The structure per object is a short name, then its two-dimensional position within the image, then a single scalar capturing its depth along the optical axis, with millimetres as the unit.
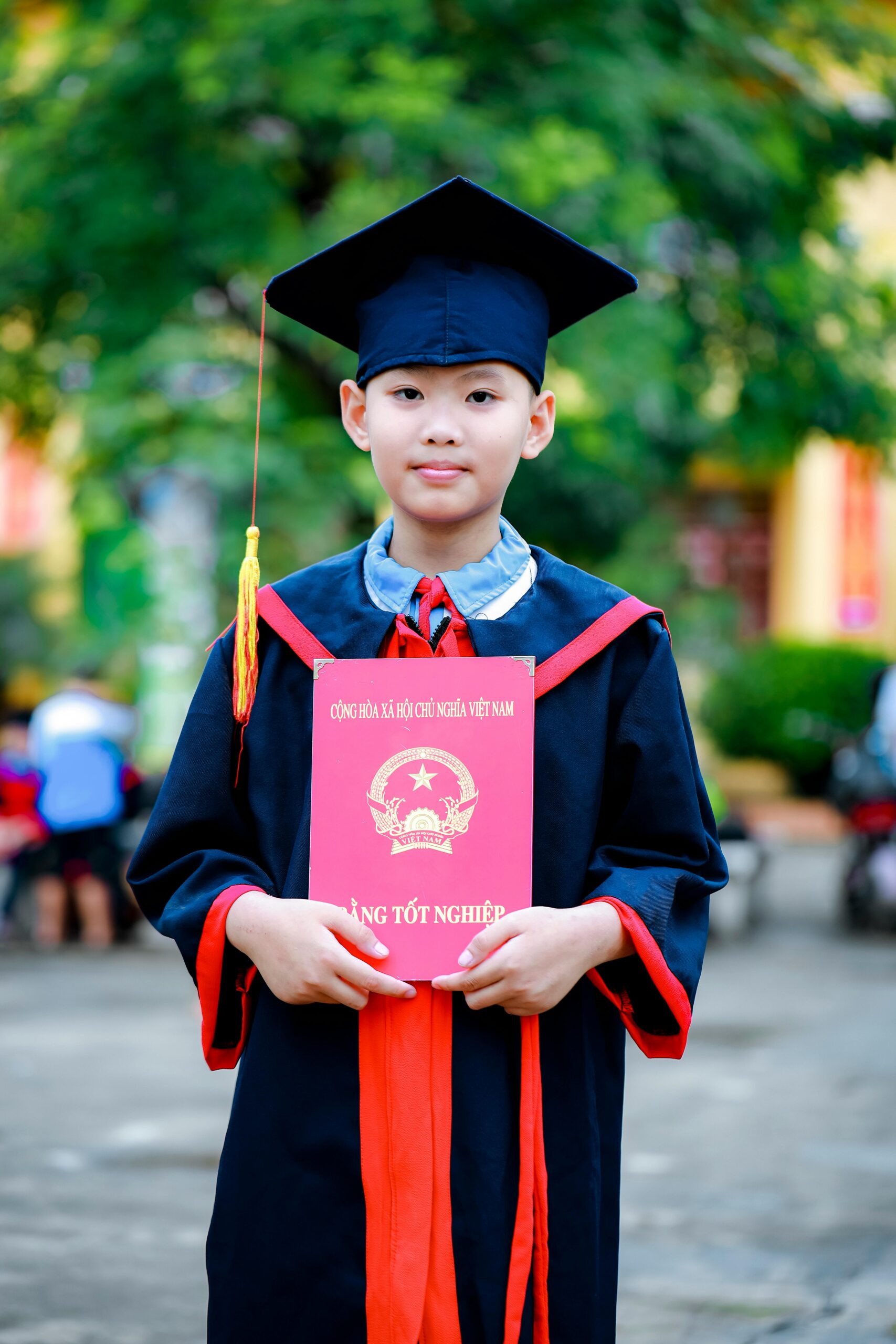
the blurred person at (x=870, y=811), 9438
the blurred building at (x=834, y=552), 20750
